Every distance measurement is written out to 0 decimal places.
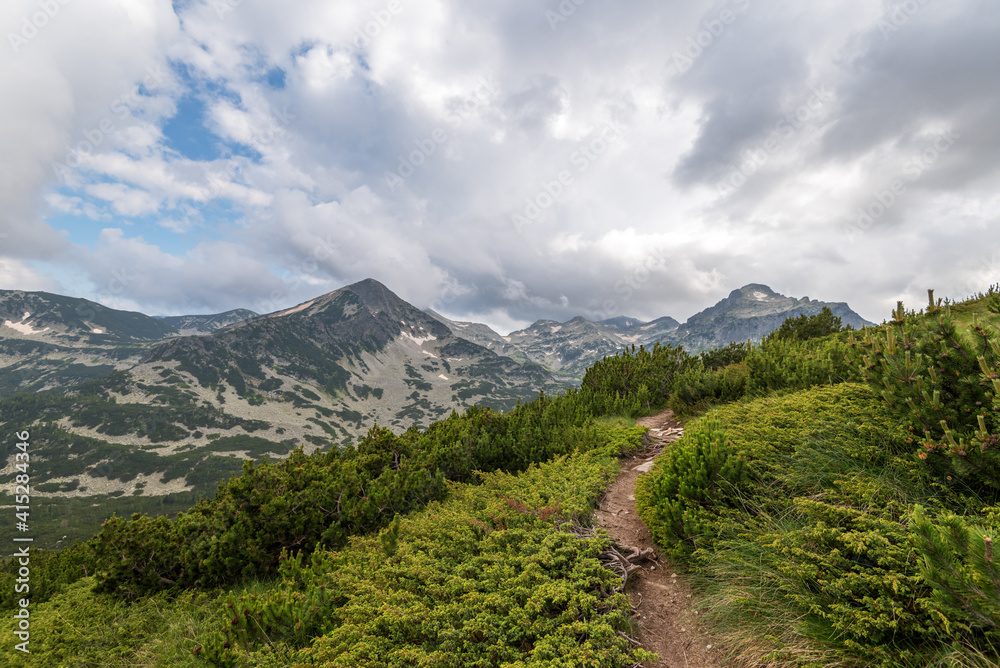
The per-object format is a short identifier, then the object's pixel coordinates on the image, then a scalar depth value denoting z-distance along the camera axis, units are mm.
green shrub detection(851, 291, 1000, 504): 3830
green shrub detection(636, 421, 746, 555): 5488
